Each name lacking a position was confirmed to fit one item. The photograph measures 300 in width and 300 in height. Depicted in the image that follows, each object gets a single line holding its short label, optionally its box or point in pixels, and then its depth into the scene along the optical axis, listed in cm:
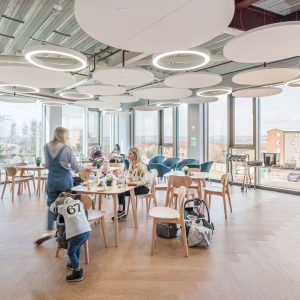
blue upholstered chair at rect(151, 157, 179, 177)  743
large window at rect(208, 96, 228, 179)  908
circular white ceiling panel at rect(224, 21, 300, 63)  275
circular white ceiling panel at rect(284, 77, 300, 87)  506
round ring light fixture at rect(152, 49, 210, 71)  374
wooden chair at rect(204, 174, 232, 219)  487
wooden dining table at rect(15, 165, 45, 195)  667
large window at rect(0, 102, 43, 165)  920
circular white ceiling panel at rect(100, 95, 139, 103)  698
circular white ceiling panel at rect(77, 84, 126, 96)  551
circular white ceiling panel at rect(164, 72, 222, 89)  456
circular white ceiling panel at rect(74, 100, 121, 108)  788
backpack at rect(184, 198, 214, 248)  345
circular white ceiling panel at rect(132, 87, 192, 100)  581
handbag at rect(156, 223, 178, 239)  378
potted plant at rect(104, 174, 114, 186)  388
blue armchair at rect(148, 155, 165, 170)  951
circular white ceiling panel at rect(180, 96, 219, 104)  721
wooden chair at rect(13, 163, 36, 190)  691
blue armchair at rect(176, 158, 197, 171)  812
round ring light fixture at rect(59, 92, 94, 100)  675
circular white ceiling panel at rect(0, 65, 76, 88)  420
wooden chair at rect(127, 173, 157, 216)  472
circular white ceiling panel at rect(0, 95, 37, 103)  735
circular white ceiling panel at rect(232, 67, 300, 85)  420
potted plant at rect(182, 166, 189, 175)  548
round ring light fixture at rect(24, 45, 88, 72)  342
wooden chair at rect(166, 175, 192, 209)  433
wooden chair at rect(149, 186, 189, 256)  322
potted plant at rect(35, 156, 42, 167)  706
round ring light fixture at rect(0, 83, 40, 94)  654
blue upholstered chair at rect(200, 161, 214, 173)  725
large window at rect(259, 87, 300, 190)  724
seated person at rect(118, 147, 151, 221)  451
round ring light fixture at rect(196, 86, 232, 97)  610
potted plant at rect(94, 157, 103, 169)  575
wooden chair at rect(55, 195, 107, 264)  293
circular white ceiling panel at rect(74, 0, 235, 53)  226
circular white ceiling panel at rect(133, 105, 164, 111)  902
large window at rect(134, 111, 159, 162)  1158
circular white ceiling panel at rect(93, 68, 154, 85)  422
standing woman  344
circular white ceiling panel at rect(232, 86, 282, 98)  589
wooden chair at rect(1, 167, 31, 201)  620
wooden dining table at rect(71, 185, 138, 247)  350
